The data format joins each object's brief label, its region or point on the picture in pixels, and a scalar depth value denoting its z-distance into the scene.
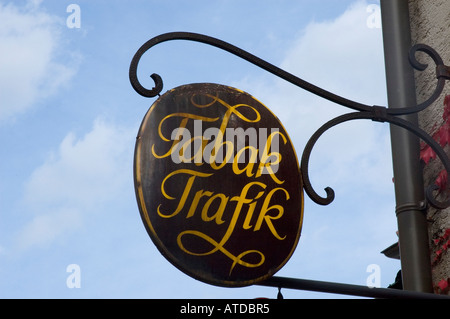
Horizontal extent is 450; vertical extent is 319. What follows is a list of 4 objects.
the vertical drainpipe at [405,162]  4.81
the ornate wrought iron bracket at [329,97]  3.88
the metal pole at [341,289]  3.81
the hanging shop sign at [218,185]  3.64
